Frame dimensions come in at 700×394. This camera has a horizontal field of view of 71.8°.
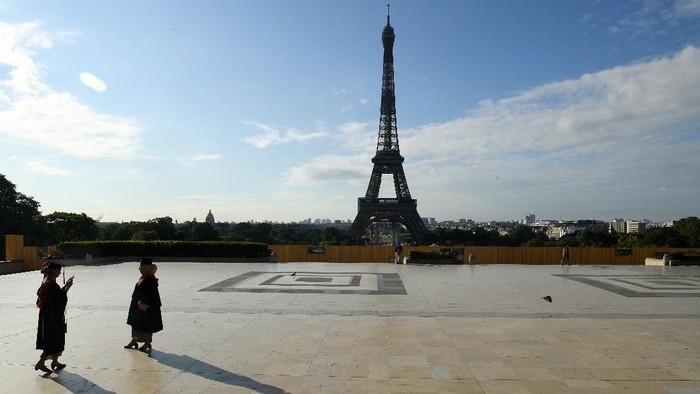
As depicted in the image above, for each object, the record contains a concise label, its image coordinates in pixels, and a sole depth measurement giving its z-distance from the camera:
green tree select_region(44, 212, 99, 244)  56.99
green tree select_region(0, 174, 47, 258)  48.38
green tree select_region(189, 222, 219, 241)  89.34
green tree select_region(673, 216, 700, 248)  69.12
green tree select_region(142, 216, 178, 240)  82.38
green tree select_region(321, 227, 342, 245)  127.32
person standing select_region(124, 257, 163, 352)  8.19
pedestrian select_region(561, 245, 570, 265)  28.20
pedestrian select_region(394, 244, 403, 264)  27.31
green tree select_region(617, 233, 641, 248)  75.81
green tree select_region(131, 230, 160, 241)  71.68
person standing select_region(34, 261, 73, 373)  7.02
